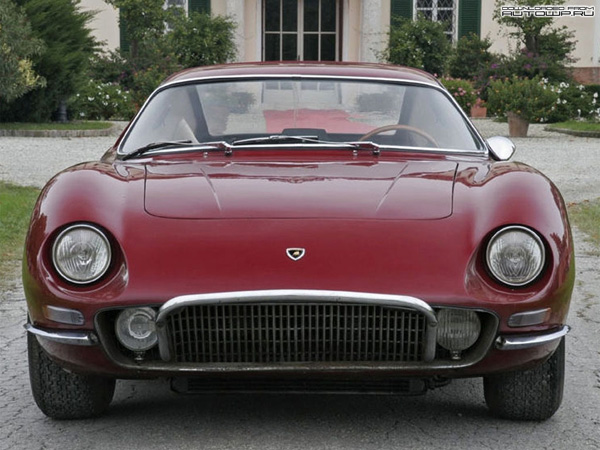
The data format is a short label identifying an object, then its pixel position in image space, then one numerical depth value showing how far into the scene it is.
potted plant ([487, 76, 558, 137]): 21.52
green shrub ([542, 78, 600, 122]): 25.62
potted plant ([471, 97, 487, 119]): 27.62
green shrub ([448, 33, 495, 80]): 28.66
